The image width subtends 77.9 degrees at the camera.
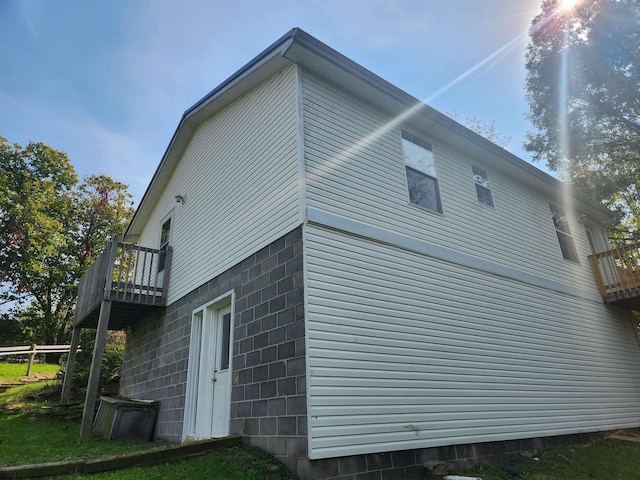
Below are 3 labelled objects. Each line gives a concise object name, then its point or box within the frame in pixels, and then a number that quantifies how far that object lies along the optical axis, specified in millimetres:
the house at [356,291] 5016
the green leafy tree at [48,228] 19344
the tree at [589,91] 12172
